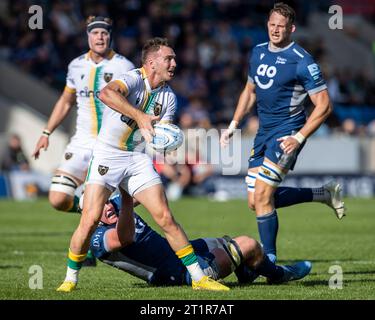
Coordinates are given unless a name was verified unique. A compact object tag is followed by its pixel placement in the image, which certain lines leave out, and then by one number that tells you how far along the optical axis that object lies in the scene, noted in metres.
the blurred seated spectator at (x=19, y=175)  48.56
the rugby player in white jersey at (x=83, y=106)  24.69
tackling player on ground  18.48
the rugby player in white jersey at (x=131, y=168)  18.02
